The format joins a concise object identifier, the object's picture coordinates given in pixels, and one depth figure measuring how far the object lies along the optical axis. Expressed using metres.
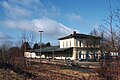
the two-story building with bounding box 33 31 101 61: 41.72
